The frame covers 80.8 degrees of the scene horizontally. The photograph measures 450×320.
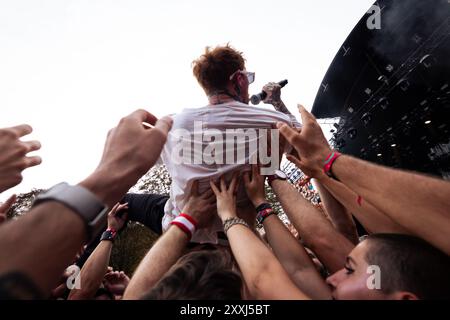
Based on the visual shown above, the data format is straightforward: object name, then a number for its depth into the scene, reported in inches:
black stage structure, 469.9
